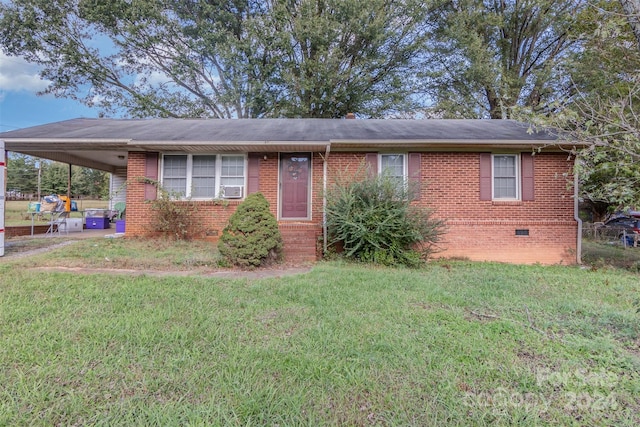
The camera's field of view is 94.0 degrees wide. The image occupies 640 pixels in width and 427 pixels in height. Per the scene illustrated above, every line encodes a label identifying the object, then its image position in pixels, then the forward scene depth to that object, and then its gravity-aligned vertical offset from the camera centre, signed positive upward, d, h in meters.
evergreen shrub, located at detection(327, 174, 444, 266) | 6.34 +0.00
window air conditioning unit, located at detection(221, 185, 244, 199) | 8.22 +0.75
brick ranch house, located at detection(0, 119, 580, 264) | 7.51 +1.30
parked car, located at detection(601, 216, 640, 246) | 11.25 -0.15
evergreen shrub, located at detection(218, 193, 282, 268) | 5.70 -0.31
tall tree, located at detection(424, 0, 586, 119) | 15.24 +9.49
